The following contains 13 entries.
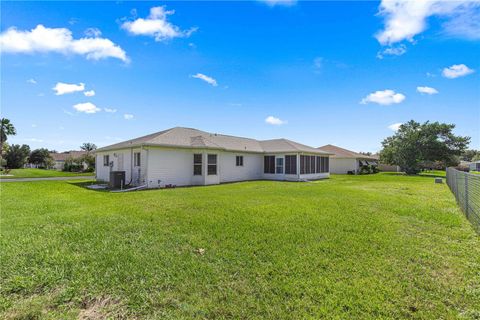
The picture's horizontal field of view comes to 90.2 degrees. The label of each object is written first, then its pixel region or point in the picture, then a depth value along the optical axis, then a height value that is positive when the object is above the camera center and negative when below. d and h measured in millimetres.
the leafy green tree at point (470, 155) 83012 +3713
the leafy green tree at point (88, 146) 70125 +5499
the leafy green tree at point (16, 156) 48188 +1728
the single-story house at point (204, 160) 15281 +390
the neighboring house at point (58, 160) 63156 +1233
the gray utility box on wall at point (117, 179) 14953 -907
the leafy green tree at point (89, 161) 38688 +595
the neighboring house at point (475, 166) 48553 -101
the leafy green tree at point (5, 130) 43844 +6550
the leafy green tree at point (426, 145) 32156 +2747
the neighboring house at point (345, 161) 33250 +543
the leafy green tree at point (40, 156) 58056 +2061
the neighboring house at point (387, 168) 43219 -486
